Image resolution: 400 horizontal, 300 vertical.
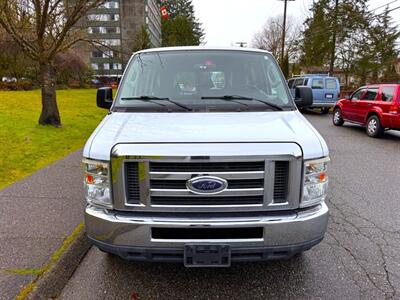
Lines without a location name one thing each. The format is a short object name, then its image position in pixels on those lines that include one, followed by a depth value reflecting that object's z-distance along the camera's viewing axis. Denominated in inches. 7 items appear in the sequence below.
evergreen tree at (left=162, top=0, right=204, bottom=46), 3019.2
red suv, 386.3
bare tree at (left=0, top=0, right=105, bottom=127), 355.3
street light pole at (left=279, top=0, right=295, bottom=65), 1293.7
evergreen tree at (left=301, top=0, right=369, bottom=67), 1114.7
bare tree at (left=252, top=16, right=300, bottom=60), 1776.6
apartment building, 3334.2
